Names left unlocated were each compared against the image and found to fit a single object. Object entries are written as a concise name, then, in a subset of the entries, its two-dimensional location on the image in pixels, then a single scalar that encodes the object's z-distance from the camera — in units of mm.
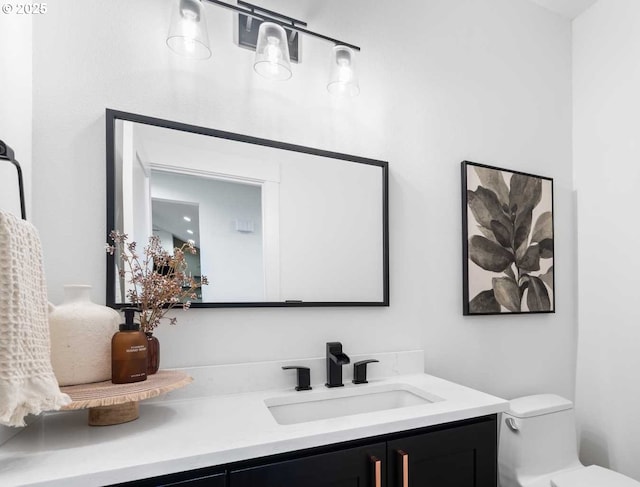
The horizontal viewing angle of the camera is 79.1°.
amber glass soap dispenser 1015
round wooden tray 906
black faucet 1452
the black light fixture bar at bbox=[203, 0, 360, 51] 1363
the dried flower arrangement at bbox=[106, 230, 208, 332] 1133
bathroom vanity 811
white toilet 1614
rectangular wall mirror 1282
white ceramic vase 990
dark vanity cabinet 873
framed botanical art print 1881
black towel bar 856
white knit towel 702
